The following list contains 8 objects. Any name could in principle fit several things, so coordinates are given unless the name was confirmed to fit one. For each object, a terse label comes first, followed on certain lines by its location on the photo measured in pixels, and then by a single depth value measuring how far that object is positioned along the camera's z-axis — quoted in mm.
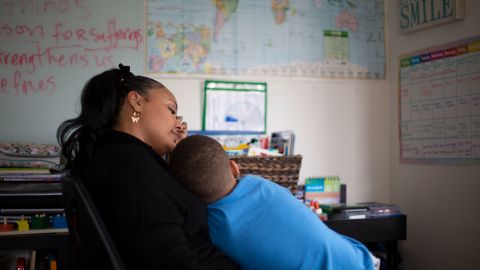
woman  975
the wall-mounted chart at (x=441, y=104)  2430
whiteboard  2418
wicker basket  2223
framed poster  2697
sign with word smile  2498
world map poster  2643
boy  1145
